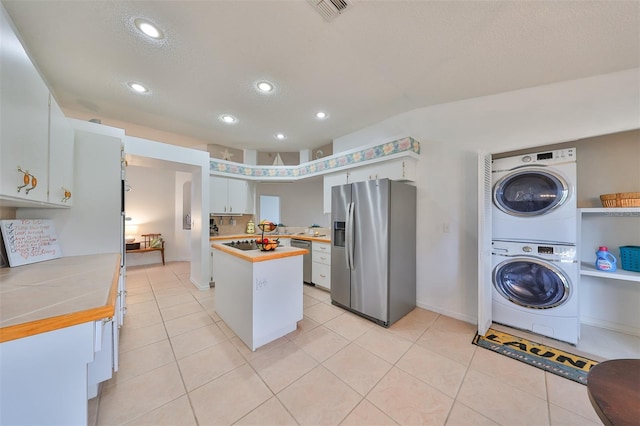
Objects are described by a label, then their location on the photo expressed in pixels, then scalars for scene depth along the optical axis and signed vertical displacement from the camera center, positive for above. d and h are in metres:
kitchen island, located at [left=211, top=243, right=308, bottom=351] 1.94 -0.80
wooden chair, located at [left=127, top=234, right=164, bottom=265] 4.96 -0.78
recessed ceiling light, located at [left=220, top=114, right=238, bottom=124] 3.17 +1.48
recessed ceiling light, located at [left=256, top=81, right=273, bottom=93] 2.38 +1.49
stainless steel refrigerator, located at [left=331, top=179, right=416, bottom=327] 2.37 -0.44
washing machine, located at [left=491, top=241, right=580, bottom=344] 1.97 -0.75
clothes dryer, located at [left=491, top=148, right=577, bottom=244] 1.98 +0.19
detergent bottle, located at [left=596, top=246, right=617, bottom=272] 1.87 -0.41
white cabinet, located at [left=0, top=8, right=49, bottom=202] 0.94 +0.47
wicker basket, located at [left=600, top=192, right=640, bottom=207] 1.75 +0.14
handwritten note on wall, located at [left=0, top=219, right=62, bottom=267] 1.44 -0.22
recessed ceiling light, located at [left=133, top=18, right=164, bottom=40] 1.64 +1.50
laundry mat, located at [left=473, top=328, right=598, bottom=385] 1.66 -1.24
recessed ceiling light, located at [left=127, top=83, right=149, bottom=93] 2.41 +1.49
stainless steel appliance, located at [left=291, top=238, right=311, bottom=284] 3.72 -0.86
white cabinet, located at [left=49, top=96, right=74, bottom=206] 1.47 +0.42
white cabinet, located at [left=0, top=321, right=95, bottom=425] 0.67 -0.57
